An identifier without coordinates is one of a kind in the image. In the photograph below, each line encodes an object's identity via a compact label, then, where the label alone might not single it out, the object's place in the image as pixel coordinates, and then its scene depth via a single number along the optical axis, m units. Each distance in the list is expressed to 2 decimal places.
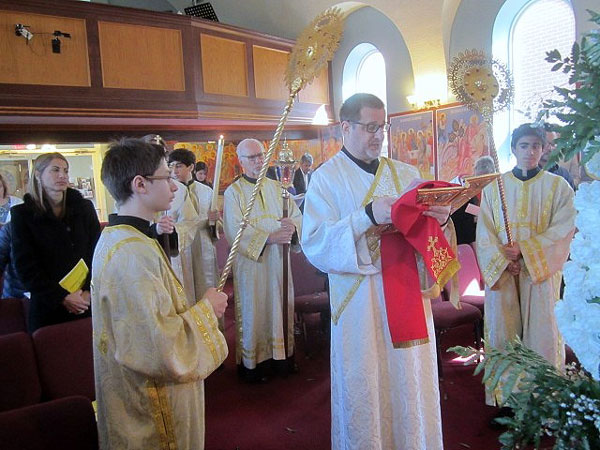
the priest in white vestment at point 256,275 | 4.27
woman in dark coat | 3.07
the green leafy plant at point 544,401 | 0.84
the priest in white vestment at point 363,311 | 2.38
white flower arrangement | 0.79
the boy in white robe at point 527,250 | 3.06
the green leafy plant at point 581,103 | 0.78
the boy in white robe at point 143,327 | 1.63
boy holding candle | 4.81
